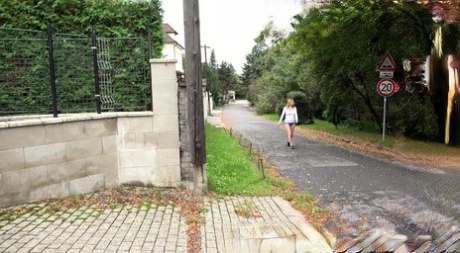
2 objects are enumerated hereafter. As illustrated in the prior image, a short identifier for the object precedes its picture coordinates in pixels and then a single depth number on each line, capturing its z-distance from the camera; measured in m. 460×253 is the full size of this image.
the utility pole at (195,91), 4.36
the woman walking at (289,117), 9.27
